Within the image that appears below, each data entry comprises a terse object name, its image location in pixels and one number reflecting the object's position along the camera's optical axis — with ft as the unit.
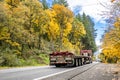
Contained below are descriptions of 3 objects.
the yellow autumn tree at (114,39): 24.00
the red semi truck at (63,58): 56.46
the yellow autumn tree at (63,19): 139.00
